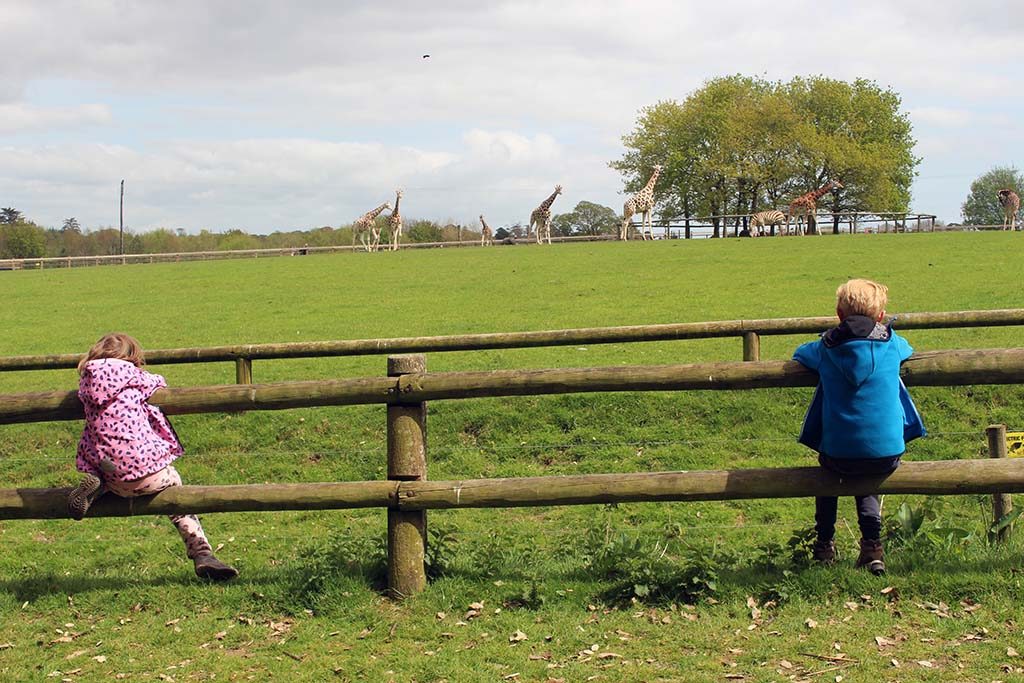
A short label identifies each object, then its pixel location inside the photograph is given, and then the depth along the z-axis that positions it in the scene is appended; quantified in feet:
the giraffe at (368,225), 165.68
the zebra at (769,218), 156.66
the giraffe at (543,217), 159.02
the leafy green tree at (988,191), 382.01
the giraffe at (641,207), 152.60
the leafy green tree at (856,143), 201.16
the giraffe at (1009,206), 146.92
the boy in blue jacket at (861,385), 16.87
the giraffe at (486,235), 173.17
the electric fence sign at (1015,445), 22.56
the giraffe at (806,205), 157.38
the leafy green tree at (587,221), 233.35
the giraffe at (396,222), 164.86
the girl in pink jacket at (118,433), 18.86
